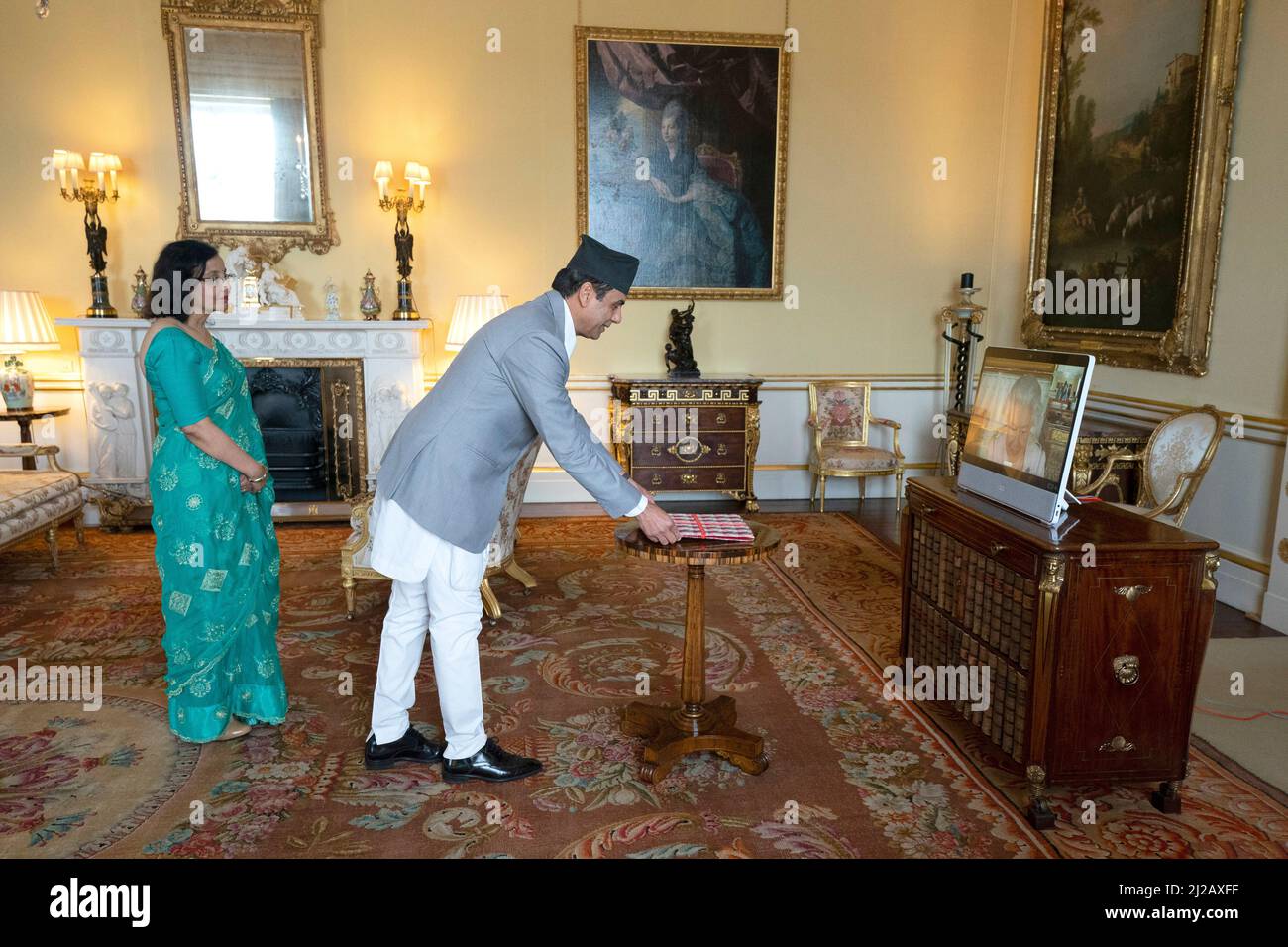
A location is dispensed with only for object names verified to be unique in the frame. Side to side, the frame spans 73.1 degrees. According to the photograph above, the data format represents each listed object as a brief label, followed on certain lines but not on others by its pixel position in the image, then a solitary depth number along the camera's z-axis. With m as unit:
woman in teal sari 2.89
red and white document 2.82
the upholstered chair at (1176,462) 4.21
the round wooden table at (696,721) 2.91
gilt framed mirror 6.61
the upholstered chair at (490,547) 4.39
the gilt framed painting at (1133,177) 5.06
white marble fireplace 6.50
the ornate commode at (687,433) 6.95
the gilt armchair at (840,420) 7.31
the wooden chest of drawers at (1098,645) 2.62
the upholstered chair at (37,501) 4.89
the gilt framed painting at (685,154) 7.01
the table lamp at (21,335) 6.17
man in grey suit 2.65
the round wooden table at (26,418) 6.26
